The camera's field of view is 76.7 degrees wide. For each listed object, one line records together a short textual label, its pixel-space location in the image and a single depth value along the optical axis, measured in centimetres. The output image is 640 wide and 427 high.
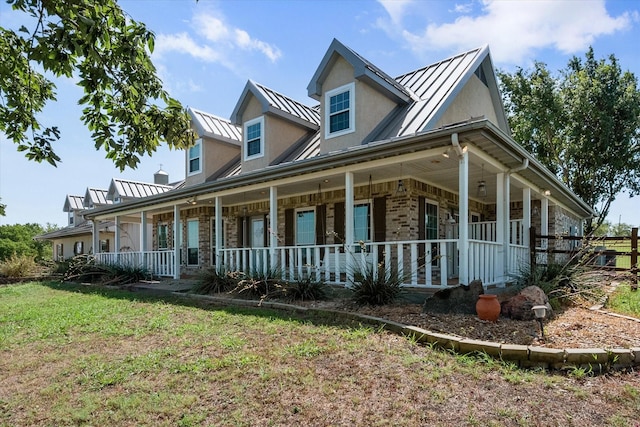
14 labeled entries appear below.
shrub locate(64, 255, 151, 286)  1352
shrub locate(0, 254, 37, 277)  1979
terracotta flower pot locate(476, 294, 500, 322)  558
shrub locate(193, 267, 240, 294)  967
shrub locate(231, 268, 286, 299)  843
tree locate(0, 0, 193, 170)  379
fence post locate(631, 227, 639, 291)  934
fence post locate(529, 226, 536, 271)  927
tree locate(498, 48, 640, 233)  2012
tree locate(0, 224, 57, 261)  3441
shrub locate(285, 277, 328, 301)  784
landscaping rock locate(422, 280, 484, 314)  609
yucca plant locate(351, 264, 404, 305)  685
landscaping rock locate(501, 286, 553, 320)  576
